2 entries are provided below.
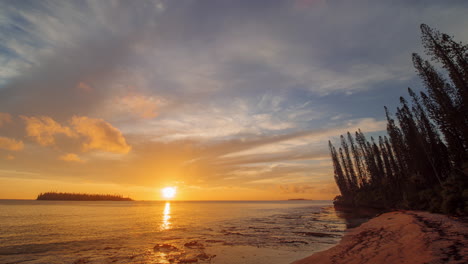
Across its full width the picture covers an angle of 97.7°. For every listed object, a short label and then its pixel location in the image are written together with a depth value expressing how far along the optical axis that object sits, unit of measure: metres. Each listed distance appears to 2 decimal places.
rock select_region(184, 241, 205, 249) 18.12
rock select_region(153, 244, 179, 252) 17.39
